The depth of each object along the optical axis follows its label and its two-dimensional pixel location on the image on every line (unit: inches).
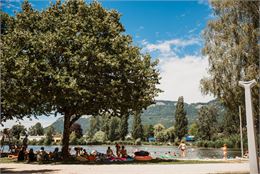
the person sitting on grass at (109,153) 1195.0
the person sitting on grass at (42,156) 1098.5
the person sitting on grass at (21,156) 1116.1
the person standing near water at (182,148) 1430.2
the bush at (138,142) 4388.1
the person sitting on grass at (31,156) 1057.3
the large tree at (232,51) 1183.5
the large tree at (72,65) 998.6
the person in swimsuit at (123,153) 1186.3
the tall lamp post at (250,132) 461.0
